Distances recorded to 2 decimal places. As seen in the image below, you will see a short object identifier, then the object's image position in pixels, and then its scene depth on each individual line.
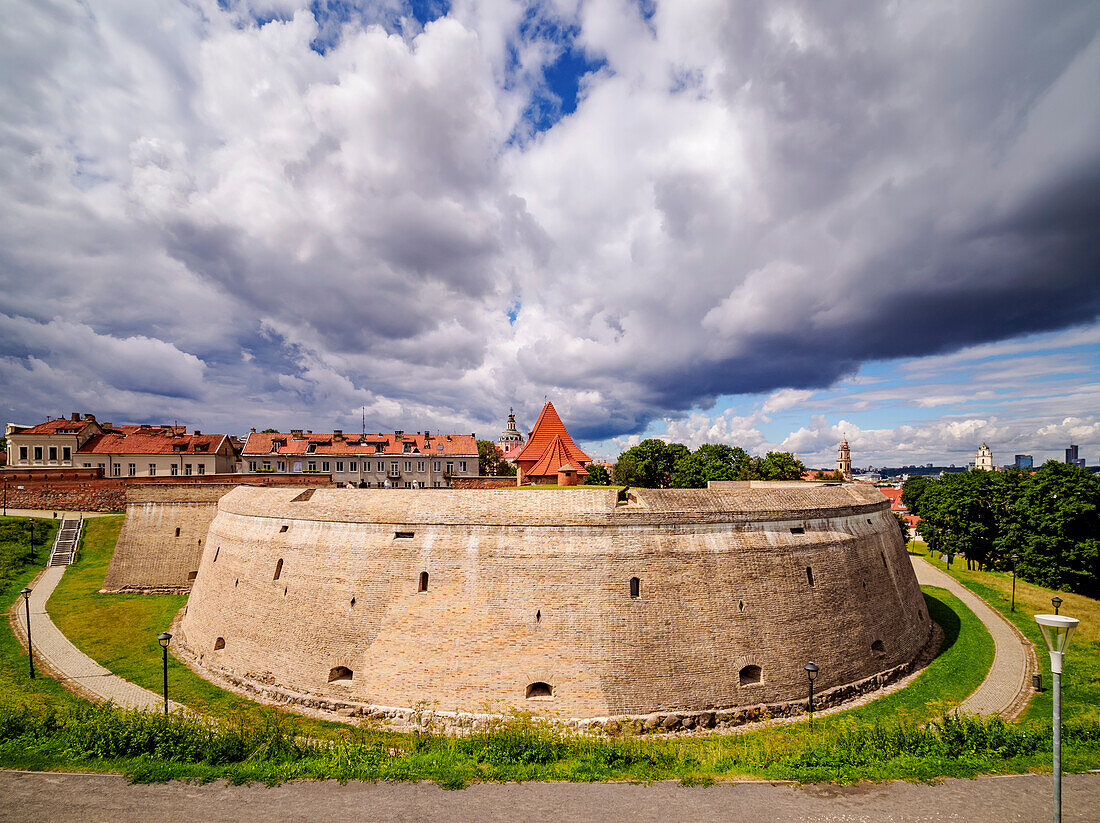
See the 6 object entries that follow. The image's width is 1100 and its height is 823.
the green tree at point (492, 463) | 74.82
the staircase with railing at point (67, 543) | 30.84
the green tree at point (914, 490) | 62.47
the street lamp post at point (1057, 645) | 7.00
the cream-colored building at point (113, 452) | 47.19
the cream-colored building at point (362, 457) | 53.81
